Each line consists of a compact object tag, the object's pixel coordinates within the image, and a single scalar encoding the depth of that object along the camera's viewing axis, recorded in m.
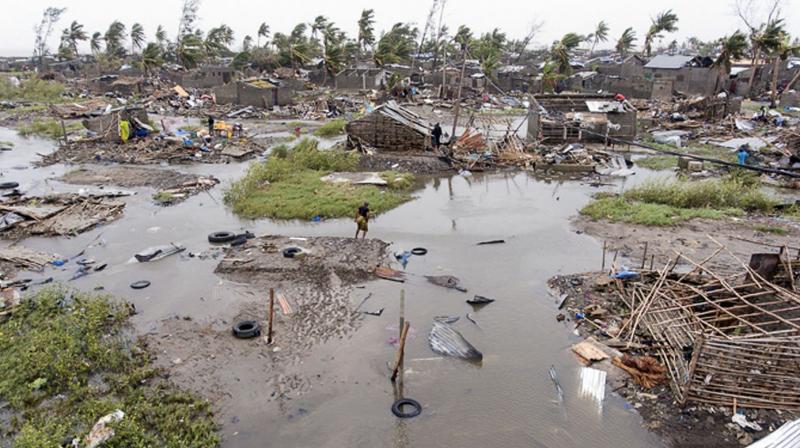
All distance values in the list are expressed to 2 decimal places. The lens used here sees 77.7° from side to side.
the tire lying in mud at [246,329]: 8.25
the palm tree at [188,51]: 48.78
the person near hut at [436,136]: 22.17
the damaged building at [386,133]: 22.33
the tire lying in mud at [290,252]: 11.35
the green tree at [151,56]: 44.47
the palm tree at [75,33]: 63.28
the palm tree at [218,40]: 57.92
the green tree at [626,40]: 60.98
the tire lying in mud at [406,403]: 6.67
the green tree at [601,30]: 74.69
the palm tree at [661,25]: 54.03
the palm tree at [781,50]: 31.72
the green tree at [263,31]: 73.31
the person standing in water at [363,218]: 12.08
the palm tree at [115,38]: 63.09
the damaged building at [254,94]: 35.69
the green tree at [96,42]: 65.88
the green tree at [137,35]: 63.06
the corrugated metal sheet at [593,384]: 7.03
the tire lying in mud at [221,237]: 12.36
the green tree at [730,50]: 32.25
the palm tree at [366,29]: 57.56
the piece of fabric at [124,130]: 22.81
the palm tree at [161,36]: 71.07
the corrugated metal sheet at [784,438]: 5.32
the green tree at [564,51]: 44.42
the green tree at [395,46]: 47.72
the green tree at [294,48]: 45.94
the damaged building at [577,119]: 23.30
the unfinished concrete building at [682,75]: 37.81
